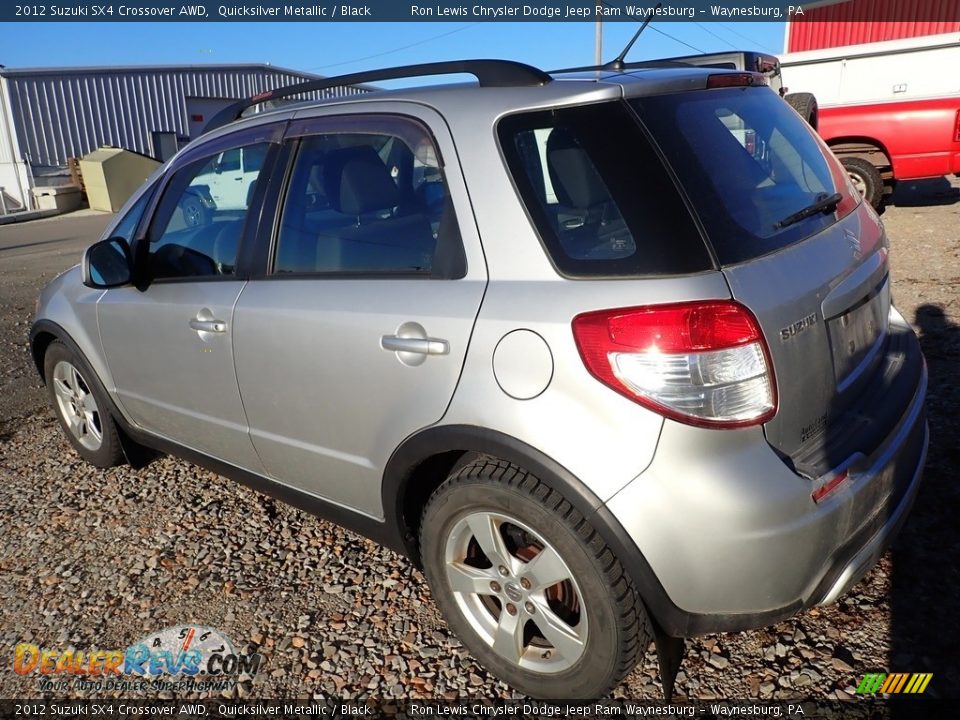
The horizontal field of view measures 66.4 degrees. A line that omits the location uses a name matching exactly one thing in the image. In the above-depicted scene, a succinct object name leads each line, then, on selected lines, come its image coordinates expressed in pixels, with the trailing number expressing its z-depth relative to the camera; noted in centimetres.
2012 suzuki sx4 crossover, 179
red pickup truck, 949
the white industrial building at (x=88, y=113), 2258
